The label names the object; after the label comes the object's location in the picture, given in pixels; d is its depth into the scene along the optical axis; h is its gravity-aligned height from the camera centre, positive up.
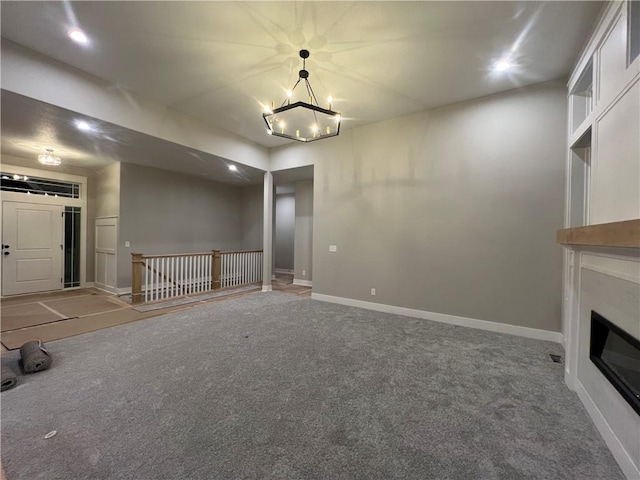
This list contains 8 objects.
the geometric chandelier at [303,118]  2.78 +2.04
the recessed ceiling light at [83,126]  3.54 +1.58
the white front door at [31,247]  5.32 -0.35
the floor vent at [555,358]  2.69 -1.28
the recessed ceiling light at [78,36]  2.56 +2.07
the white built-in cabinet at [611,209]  1.48 +0.23
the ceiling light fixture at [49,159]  4.69 +1.37
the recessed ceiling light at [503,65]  2.89 +2.09
